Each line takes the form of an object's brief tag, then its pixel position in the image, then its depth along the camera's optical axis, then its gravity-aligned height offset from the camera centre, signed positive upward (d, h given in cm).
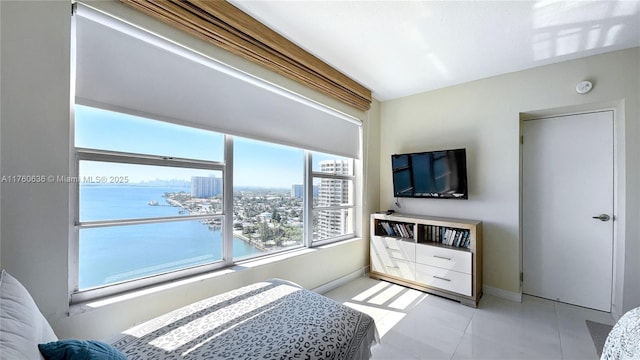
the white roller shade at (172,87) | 131 +67
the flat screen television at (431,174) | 274 +9
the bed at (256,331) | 103 -74
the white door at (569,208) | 235 -29
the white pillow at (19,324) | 63 -44
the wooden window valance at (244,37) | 149 +111
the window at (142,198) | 137 -11
